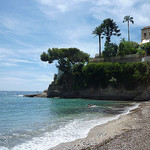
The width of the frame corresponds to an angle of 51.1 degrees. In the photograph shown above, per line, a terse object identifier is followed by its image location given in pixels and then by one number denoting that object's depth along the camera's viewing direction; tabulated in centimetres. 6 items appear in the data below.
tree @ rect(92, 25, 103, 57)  5144
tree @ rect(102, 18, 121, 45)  5125
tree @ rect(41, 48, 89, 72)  5484
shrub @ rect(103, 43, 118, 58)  4556
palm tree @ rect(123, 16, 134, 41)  5703
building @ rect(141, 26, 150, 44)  5316
